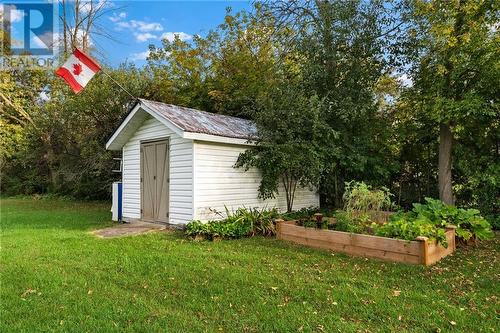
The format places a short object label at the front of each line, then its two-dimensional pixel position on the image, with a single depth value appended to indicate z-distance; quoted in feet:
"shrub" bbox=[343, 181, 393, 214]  20.61
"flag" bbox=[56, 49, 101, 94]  27.09
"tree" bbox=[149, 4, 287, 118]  47.09
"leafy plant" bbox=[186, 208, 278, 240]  23.20
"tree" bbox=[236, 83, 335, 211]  28.22
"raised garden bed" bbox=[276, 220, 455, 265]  16.60
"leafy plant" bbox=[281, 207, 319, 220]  30.12
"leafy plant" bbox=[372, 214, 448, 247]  17.29
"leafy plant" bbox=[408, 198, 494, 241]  19.76
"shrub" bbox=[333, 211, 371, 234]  19.70
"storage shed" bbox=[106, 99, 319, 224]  25.62
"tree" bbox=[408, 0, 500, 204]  25.86
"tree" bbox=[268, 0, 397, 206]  32.68
